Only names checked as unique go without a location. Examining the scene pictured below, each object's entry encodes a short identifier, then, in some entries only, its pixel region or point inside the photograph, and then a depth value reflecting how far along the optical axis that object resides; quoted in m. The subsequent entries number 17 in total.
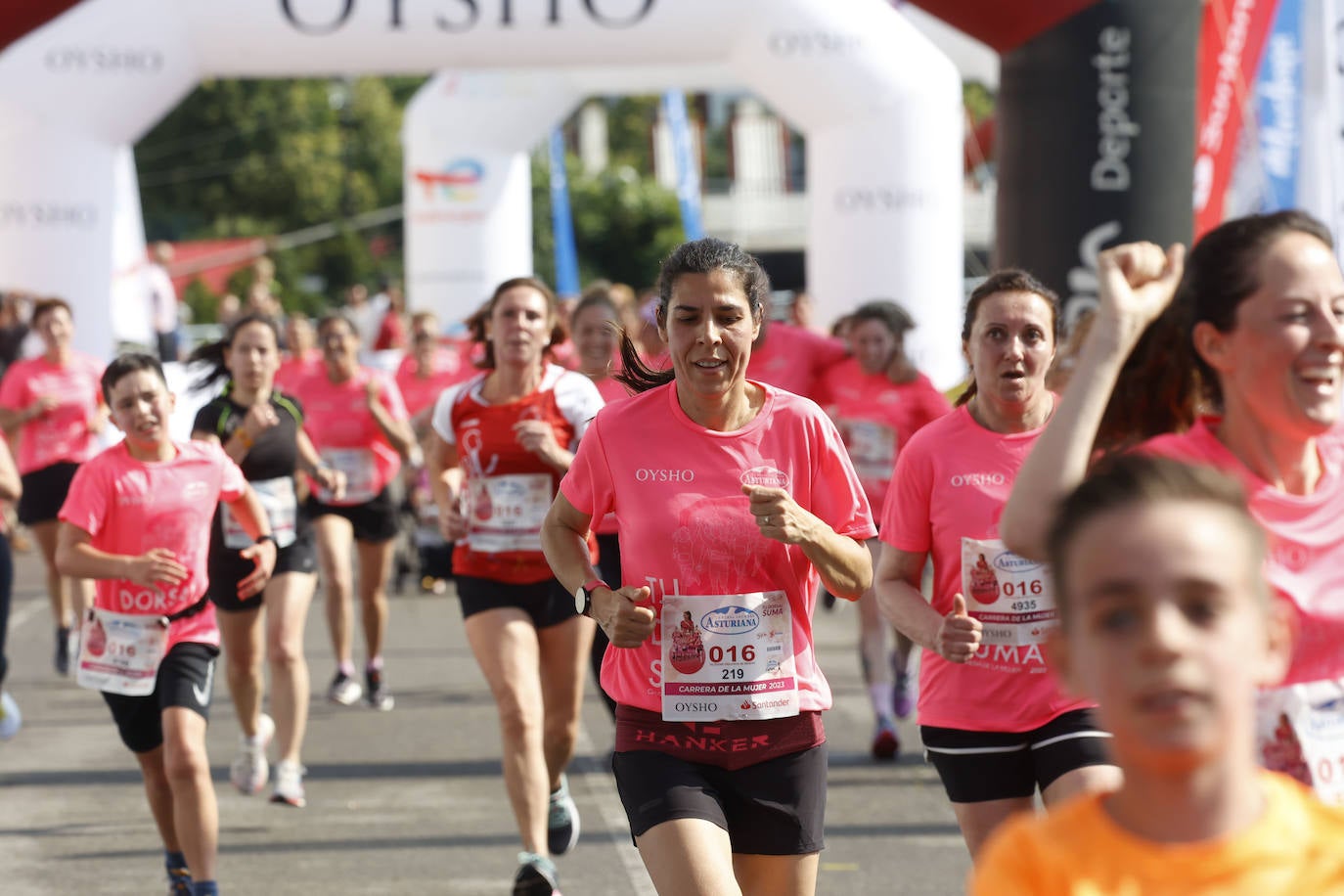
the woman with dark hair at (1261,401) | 4.89
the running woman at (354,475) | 17.72
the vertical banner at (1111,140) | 20.14
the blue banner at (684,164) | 58.06
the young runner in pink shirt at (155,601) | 10.88
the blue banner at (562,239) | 58.03
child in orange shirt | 3.56
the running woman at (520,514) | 11.75
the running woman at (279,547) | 14.12
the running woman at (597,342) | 14.45
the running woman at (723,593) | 7.46
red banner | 23.53
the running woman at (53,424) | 19.98
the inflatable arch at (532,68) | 25.23
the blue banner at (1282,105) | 24.14
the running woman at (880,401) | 17.41
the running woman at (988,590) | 8.11
